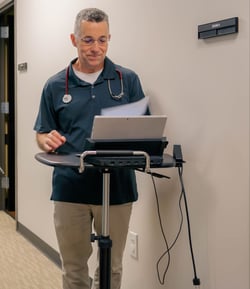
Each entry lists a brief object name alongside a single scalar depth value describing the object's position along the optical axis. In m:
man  1.91
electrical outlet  2.37
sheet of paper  1.54
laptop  1.45
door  4.50
